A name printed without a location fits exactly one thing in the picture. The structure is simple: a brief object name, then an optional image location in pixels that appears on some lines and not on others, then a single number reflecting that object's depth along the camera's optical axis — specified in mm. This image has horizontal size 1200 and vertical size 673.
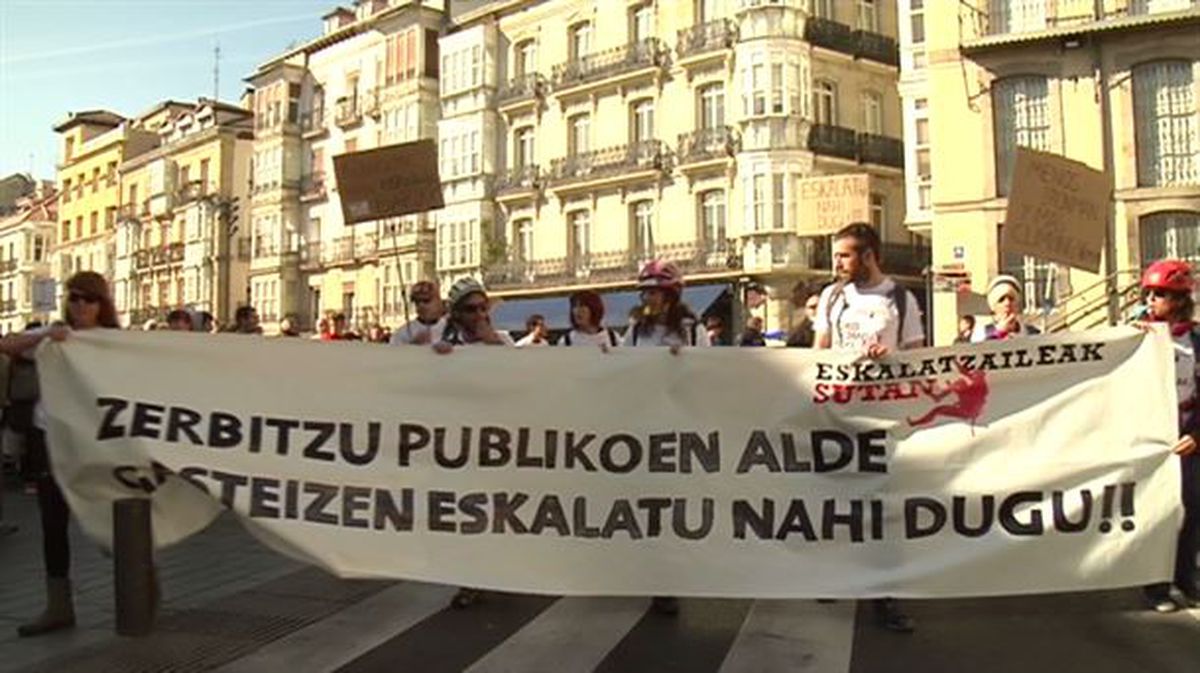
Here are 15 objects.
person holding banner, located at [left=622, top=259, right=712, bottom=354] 6316
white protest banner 4816
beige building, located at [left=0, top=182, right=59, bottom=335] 78625
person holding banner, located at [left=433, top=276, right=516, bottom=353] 6379
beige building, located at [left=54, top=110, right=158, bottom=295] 67500
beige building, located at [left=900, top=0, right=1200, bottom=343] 23047
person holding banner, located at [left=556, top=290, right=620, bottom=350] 7605
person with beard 5539
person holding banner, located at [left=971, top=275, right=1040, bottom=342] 7957
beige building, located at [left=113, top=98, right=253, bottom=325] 57000
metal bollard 4238
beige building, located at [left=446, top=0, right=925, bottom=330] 32375
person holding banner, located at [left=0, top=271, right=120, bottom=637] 5387
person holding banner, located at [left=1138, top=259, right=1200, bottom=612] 5664
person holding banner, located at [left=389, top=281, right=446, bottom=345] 7426
